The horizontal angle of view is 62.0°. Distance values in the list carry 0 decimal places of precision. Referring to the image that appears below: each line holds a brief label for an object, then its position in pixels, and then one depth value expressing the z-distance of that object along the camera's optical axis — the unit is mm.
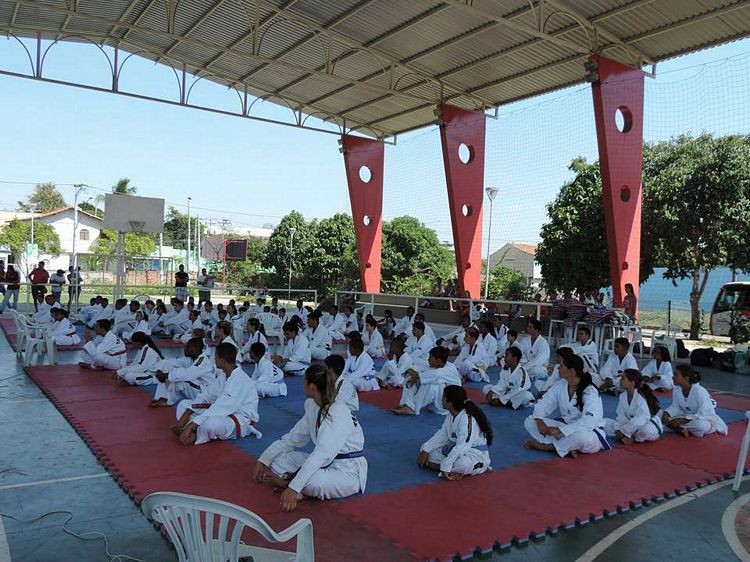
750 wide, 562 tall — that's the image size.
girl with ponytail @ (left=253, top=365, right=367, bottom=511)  3926
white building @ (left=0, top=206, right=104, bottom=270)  42469
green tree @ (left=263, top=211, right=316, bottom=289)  30203
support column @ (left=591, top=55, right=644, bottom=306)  12836
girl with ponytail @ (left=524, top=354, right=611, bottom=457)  5527
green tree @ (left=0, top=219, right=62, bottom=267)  35000
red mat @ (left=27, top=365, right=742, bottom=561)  3709
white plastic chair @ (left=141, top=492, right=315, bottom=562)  2195
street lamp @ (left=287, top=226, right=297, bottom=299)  30547
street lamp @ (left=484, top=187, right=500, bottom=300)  22731
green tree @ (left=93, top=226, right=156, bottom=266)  35878
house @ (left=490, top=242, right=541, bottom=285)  41281
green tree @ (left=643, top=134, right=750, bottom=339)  15531
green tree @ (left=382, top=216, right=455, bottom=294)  27344
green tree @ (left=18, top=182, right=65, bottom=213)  51156
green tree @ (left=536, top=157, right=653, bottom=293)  16766
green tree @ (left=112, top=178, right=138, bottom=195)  42969
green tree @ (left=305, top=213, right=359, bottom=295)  28922
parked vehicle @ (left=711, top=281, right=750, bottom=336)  18750
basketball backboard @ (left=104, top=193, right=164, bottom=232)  17516
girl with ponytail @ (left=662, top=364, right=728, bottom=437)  6562
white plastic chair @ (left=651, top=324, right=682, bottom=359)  12536
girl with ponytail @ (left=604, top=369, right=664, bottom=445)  6125
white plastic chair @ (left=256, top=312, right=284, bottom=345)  12883
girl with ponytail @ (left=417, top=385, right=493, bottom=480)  4727
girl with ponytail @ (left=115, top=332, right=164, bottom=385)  7852
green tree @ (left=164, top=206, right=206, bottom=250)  53625
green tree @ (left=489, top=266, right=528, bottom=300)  21320
